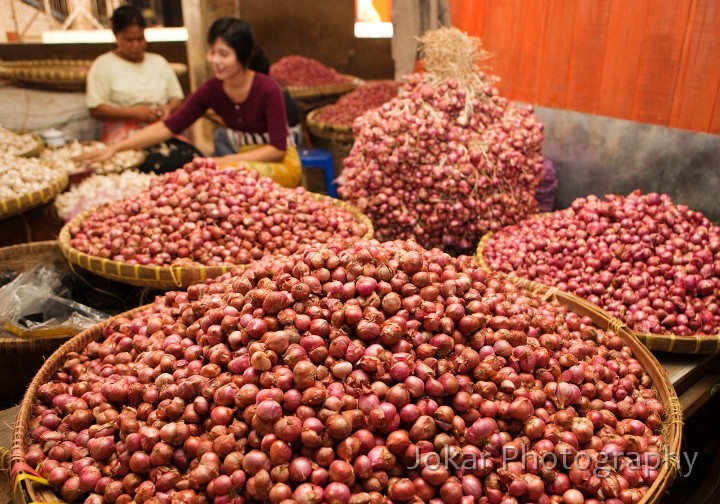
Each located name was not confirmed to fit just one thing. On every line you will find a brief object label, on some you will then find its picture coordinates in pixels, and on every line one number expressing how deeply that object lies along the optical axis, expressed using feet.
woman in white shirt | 14.88
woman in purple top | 11.93
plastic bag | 6.44
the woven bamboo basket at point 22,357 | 6.30
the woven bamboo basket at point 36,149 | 12.22
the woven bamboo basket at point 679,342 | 6.25
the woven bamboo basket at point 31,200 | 8.93
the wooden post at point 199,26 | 19.43
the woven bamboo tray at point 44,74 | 15.70
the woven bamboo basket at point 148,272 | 6.82
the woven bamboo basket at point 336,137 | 14.93
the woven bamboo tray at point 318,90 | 18.99
